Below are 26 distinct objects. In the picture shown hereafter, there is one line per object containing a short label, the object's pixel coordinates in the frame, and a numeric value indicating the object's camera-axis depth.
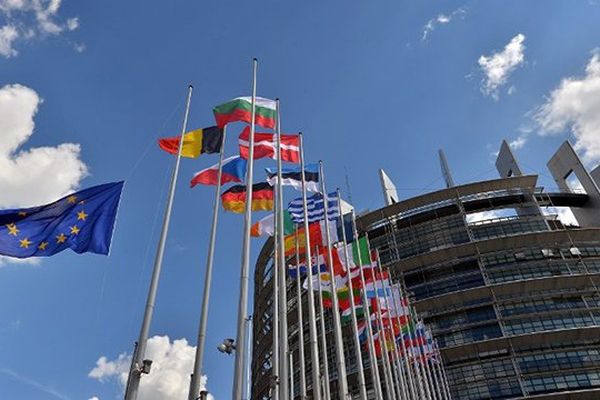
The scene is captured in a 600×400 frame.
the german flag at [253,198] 20.58
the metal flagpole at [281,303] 14.08
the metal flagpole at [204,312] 11.68
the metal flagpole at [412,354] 31.12
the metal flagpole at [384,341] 23.82
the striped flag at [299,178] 22.81
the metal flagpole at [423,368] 32.93
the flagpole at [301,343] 20.45
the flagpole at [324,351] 20.04
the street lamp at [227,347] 12.48
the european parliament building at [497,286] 46.03
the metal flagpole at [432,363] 39.70
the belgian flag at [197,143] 17.94
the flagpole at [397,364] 25.92
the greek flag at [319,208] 24.85
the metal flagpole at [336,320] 18.05
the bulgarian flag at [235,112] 18.42
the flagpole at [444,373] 43.57
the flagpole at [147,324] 10.77
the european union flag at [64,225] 14.24
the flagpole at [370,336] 21.45
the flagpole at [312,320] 17.23
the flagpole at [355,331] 19.59
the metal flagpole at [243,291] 11.95
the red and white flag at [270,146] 19.53
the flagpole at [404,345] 28.84
